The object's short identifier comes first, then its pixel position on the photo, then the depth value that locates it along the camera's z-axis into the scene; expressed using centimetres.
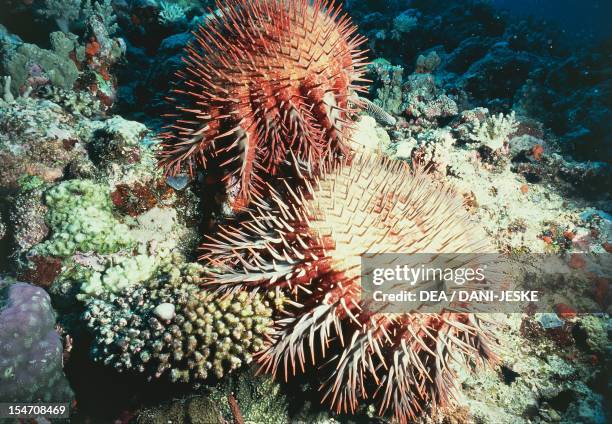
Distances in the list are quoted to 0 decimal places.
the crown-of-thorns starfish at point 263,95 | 303
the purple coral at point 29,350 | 294
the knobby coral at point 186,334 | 279
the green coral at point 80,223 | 342
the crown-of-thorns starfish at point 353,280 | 264
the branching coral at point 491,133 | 540
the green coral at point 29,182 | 357
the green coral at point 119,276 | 333
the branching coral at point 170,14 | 616
